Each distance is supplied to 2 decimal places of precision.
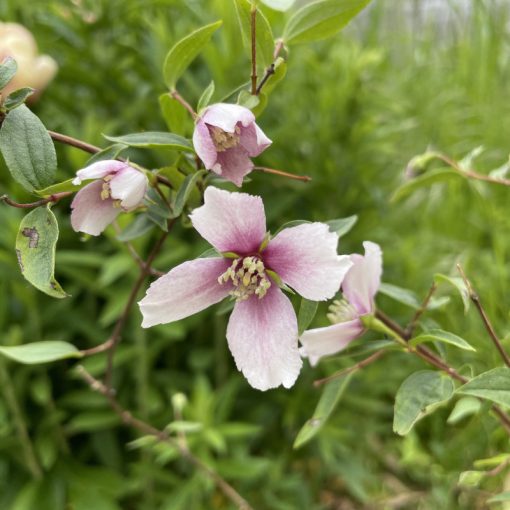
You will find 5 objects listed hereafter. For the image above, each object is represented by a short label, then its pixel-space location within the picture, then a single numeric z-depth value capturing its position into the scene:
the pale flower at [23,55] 0.28
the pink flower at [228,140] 0.11
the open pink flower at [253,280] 0.12
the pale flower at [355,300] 0.13
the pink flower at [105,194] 0.11
